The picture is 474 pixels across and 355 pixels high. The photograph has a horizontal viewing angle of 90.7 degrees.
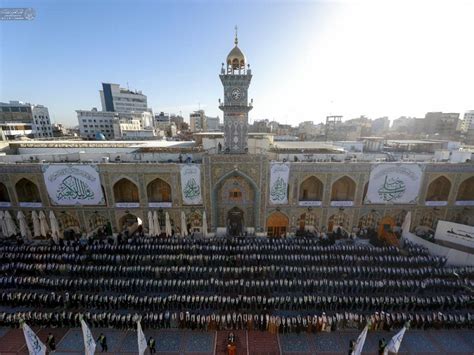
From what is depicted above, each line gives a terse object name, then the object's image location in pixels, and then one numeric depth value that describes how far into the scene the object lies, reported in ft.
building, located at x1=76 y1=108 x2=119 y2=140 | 195.42
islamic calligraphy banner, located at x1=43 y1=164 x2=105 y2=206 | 62.08
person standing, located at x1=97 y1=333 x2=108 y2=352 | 33.73
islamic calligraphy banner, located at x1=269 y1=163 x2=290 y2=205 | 62.54
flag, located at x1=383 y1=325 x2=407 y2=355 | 29.91
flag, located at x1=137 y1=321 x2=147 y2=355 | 29.10
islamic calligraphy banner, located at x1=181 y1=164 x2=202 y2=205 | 62.59
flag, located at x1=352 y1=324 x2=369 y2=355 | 29.09
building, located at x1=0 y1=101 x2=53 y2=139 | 161.79
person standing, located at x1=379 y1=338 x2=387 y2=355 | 33.30
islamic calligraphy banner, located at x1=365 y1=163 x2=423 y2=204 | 63.46
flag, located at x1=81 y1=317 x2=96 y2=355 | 29.04
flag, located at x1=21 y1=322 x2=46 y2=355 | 28.39
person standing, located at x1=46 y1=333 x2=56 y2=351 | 33.76
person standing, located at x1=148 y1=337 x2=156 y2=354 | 33.04
